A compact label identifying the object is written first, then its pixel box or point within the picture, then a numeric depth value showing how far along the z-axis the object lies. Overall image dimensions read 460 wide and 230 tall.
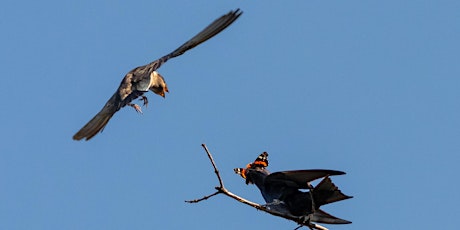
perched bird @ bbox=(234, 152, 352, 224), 16.53
